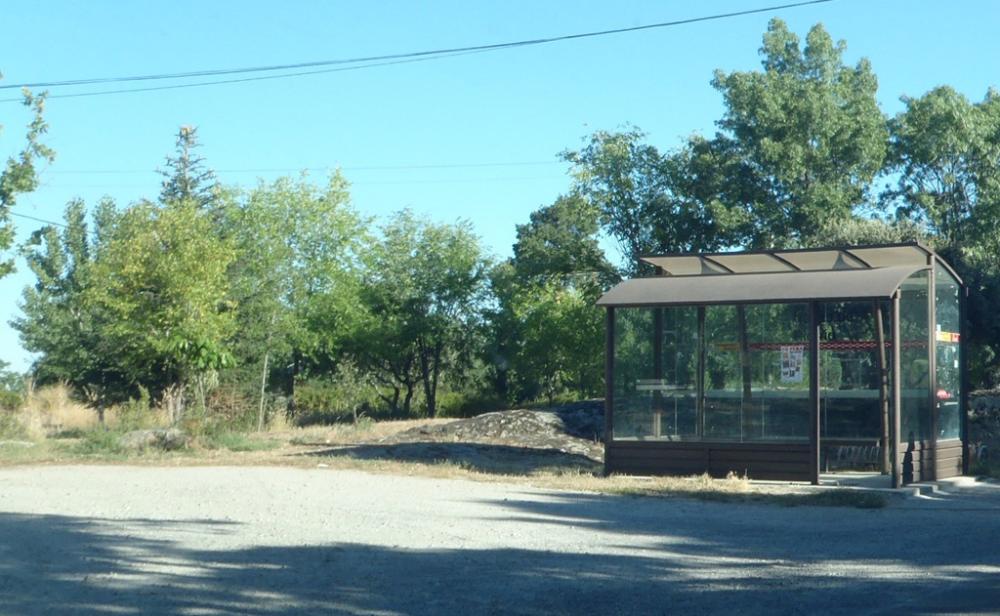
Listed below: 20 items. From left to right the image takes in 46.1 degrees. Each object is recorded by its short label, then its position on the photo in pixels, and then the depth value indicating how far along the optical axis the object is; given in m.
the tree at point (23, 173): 27.23
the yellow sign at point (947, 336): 19.34
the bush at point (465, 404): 43.25
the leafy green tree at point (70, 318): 38.62
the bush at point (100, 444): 24.39
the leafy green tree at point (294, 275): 37.78
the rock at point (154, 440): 24.84
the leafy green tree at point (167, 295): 29.31
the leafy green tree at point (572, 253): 35.84
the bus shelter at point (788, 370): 18.30
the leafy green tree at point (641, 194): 34.56
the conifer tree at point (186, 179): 51.38
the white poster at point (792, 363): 18.39
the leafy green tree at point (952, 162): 31.59
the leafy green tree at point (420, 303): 41.25
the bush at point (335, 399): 38.84
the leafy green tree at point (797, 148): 32.62
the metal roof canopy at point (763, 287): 17.86
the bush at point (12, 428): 27.48
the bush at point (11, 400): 36.47
